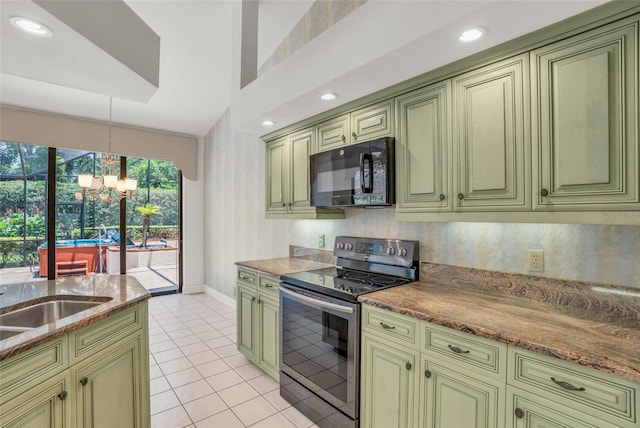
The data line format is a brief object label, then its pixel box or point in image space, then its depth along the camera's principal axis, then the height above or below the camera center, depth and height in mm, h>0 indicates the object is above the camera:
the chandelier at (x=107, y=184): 3461 +365
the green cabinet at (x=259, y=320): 2520 -936
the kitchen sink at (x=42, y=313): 1575 -532
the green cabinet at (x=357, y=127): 2072 +647
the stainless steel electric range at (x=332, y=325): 1865 -745
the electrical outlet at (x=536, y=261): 1649 -259
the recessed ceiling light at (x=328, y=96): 2143 +837
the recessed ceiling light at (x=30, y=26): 1271 +811
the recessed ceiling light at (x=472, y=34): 1398 +836
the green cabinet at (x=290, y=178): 2742 +348
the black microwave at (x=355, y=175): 2027 +281
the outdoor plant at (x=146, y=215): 5137 -10
